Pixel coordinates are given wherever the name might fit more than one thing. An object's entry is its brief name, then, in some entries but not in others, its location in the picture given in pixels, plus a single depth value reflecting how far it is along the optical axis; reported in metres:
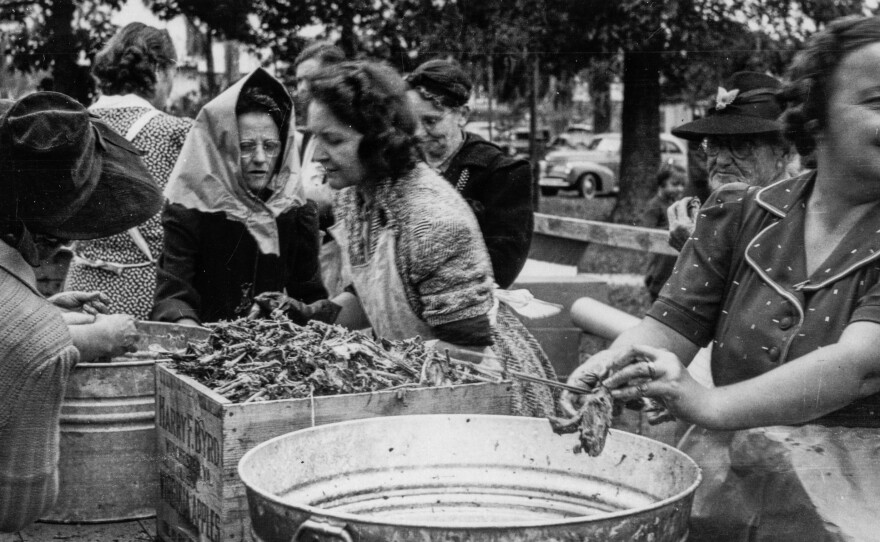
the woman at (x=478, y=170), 4.23
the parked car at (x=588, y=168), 29.42
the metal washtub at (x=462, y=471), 1.79
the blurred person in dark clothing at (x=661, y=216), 5.93
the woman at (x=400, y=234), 2.87
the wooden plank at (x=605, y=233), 5.96
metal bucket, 2.79
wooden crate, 2.17
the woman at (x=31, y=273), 2.02
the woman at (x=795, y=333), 1.82
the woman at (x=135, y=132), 4.19
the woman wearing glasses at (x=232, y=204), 3.88
